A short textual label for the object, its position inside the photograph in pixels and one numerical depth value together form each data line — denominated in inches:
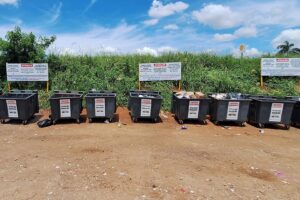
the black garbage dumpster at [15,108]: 293.3
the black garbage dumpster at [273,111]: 306.1
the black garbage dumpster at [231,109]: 307.7
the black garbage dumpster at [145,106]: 305.3
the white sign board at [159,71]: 391.5
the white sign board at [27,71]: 381.1
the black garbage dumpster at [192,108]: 307.4
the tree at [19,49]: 427.5
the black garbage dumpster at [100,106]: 301.0
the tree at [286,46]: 1050.7
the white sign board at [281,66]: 453.8
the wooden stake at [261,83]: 472.6
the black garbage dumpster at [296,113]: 321.4
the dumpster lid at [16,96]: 308.8
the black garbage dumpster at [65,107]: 295.6
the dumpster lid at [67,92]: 332.9
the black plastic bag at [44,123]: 289.3
